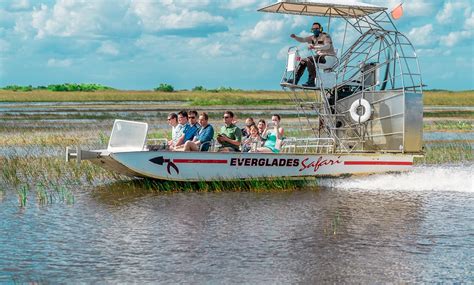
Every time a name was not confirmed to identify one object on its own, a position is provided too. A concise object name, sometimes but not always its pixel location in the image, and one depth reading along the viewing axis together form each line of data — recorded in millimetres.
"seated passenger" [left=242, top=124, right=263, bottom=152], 16750
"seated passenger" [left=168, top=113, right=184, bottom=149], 16641
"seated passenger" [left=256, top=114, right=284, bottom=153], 16766
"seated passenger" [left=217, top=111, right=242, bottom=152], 16266
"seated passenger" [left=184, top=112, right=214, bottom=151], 16109
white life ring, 17219
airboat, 15867
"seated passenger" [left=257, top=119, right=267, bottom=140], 17348
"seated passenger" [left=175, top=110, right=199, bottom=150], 16406
